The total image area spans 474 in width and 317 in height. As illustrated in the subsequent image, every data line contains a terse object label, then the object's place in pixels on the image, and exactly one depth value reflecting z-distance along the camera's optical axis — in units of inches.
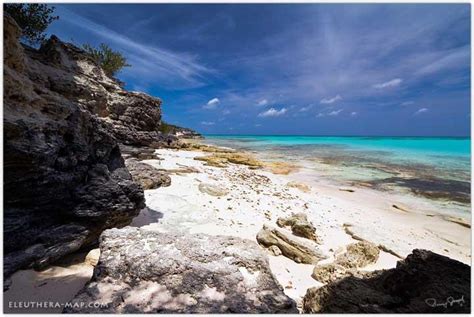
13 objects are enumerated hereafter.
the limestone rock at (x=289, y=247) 192.5
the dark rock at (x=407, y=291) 107.9
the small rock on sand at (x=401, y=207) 395.9
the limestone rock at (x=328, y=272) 164.9
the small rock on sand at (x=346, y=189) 503.0
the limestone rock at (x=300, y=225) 234.4
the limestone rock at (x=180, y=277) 110.7
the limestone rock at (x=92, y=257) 163.2
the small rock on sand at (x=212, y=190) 346.6
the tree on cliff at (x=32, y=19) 463.0
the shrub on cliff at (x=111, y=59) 936.5
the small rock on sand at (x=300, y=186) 462.3
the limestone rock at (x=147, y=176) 336.5
